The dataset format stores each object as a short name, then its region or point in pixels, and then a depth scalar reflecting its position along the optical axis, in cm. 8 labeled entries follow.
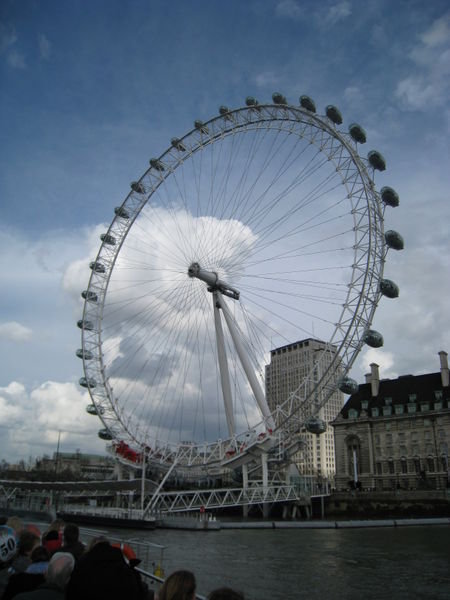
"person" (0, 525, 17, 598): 639
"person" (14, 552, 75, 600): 450
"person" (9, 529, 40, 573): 631
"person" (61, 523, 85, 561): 711
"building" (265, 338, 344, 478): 17988
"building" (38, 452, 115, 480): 17000
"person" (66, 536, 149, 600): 466
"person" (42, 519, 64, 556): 767
